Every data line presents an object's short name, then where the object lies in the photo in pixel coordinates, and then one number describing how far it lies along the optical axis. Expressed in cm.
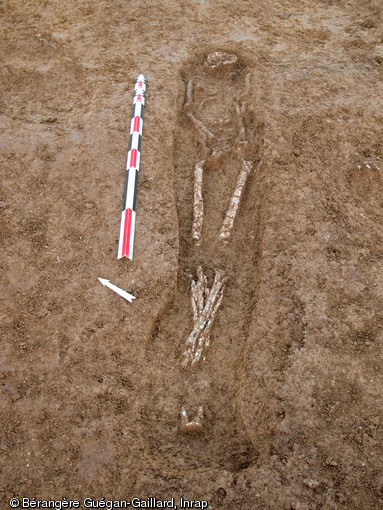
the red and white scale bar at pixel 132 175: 418
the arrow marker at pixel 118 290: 386
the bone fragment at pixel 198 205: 446
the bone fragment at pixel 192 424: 324
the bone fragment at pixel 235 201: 446
